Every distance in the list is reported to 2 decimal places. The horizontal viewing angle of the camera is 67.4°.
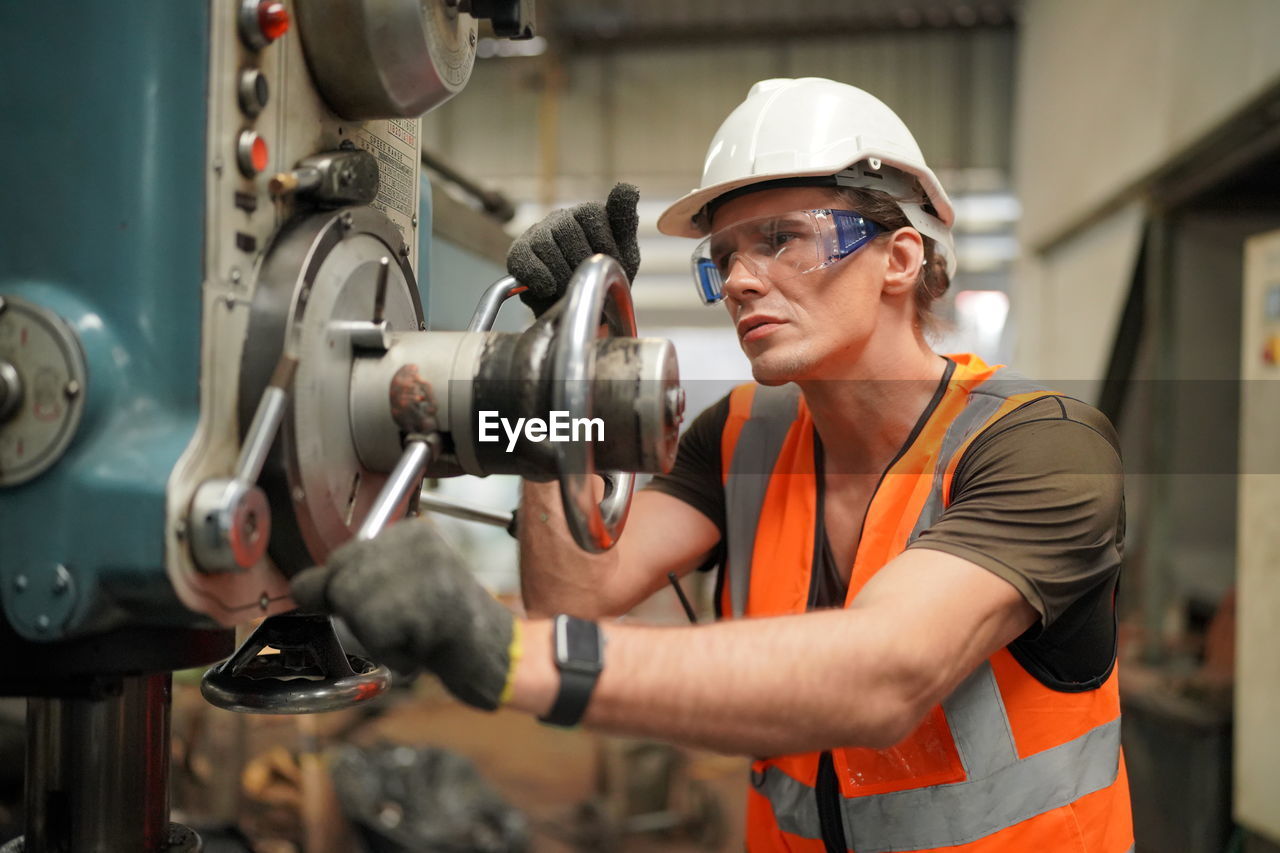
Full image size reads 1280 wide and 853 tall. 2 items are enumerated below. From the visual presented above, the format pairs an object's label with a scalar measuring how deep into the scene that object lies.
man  0.68
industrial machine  0.62
